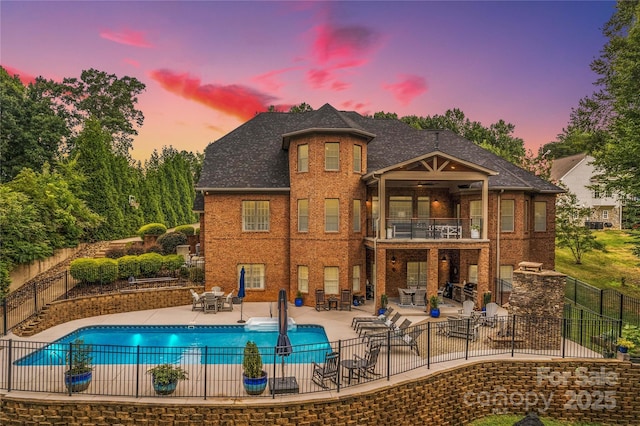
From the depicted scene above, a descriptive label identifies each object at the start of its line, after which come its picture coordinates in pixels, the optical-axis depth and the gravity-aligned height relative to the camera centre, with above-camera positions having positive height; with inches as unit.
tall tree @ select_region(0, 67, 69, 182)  1121.4 +278.1
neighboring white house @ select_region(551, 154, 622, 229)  1734.7 +107.5
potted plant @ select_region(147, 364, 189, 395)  358.7 -173.3
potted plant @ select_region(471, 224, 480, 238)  731.4 -36.8
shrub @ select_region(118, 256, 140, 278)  788.0 -122.9
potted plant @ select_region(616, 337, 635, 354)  446.9 -167.9
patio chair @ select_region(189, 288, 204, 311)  719.1 -187.3
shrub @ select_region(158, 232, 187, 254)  1024.9 -83.8
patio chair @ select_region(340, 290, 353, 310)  735.1 -182.6
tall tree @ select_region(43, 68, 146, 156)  1716.3 +581.5
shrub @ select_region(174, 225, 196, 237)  1253.0 -58.5
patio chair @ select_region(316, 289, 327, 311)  734.5 -185.2
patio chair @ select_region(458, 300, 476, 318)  628.4 -169.9
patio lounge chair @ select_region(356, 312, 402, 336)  562.3 -183.9
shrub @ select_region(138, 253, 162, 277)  807.7 -120.3
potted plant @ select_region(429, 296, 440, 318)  660.1 -177.7
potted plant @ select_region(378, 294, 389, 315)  685.5 -178.5
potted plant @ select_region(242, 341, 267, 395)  362.0 -171.1
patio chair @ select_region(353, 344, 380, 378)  395.1 -172.9
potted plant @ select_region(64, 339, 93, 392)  359.9 -169.3
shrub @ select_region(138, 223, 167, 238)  1087.6 -51.4
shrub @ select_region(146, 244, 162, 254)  1003.6 -103.4
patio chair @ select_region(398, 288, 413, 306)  724.0 -176.7
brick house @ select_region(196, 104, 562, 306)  714.8 -2.5
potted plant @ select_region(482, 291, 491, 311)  705.0 -169.6
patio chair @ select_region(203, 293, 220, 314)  700.7 -182.2
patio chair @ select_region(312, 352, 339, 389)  379.2 -175.1
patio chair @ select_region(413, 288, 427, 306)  714.8 -172.6
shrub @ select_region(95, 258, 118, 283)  746.8 -124.6
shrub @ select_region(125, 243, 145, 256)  951.0 -101.4
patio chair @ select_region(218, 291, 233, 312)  724.0 -192.0
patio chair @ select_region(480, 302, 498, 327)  575.0 -173.9
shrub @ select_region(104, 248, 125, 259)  927.7 -108.1
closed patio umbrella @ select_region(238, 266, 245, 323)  641.0 -144.4
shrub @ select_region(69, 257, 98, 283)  733.3 -121.8
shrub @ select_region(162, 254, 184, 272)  845.8 -121.0
